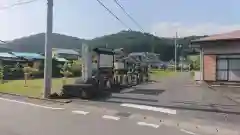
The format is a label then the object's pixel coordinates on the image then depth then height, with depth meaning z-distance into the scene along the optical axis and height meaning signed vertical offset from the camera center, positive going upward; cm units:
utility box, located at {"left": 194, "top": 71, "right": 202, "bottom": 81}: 2597 -88
